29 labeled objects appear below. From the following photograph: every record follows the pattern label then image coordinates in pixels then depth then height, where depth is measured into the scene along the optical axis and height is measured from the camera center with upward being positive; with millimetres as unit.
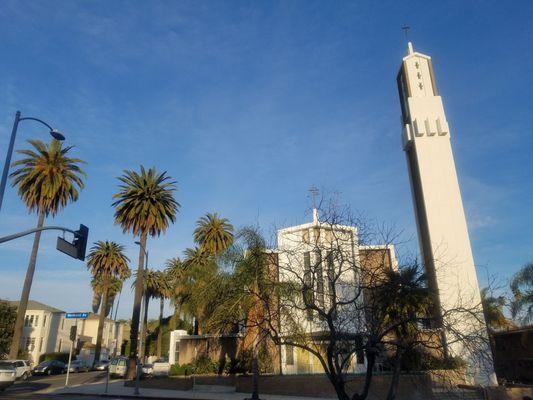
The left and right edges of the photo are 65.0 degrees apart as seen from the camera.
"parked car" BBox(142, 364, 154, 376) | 40847 -1254
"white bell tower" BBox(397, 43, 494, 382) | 36000 +15889
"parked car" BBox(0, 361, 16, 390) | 24938 -912
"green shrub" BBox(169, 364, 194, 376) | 34531 -1117
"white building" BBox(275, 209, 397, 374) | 14375 +3305
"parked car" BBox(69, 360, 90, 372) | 50891 -1029
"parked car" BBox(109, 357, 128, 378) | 42906 -970
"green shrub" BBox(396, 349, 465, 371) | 15218 -377
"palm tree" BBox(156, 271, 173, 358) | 64750 +10223
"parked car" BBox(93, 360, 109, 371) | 53312 -1051
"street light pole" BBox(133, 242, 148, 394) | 26588 +557
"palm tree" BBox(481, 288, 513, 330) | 33266 +2799
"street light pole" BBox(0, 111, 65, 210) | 16312 +8571
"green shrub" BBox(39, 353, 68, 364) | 62031 +199
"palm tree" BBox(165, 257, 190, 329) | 41906 +5840
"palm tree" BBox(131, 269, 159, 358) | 65050 +10515
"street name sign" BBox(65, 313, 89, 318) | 29078 +2842
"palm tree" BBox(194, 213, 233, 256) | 50125 +13889
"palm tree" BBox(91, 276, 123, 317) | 68312 +10989
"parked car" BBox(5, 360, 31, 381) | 34906 -833
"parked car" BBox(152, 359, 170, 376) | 41062 -1195
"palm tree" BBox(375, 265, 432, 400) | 13203 +1663
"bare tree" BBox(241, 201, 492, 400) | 13031 +1904
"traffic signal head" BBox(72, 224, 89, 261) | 16484 +4297
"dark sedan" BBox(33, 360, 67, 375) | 45000 -1021
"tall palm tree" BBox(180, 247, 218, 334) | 27750 +5514
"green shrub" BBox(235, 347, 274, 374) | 25844 -504
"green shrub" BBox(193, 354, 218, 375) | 32469 -781
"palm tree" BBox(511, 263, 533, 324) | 28328 +3511
